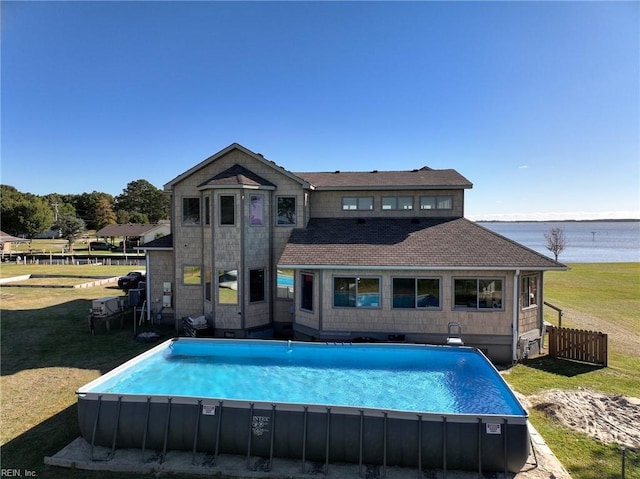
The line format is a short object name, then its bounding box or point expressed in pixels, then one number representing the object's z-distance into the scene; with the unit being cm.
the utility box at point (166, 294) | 1576
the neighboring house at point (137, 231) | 5772
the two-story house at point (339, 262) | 1197
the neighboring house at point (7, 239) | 3688
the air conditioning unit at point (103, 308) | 1481
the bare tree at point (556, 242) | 5316
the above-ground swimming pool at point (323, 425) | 616
